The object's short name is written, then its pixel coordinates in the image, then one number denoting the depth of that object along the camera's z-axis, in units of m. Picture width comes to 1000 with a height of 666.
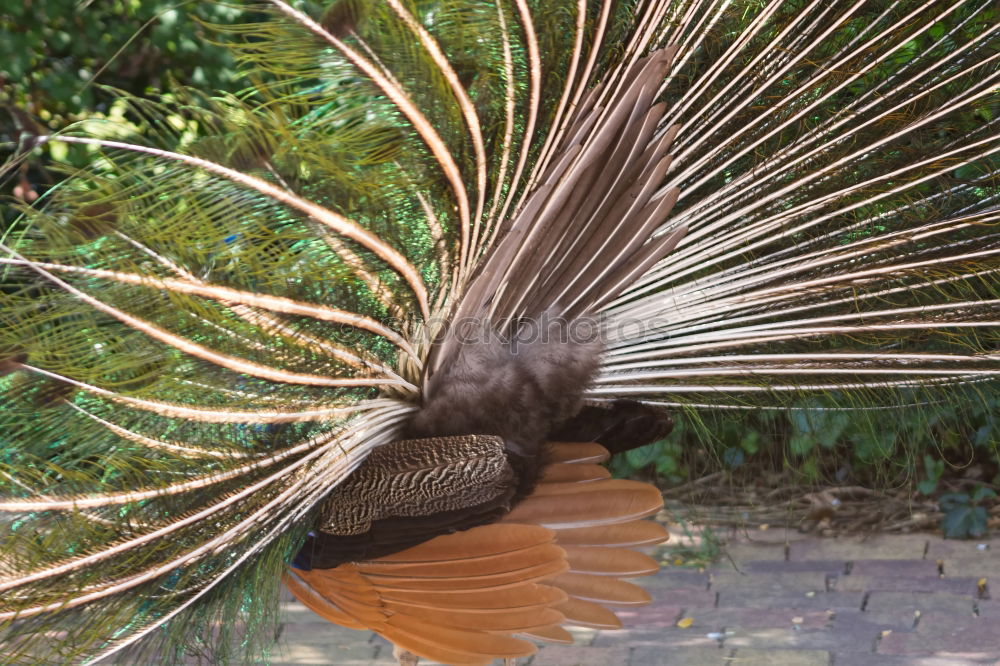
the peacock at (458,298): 2.04
